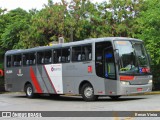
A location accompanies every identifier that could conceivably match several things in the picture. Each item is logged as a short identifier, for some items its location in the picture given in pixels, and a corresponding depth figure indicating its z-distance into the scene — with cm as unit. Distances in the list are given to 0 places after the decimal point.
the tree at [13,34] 3312
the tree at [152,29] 2456
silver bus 1672
